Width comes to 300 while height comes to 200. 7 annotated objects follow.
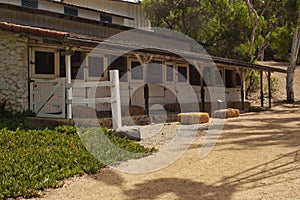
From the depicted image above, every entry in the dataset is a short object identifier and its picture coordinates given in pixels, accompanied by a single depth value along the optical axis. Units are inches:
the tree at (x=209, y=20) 1142.3
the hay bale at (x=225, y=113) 615.8
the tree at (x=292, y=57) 951.0
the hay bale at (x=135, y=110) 551.5
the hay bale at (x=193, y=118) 519.3
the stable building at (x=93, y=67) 428.5
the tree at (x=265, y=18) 994.7
